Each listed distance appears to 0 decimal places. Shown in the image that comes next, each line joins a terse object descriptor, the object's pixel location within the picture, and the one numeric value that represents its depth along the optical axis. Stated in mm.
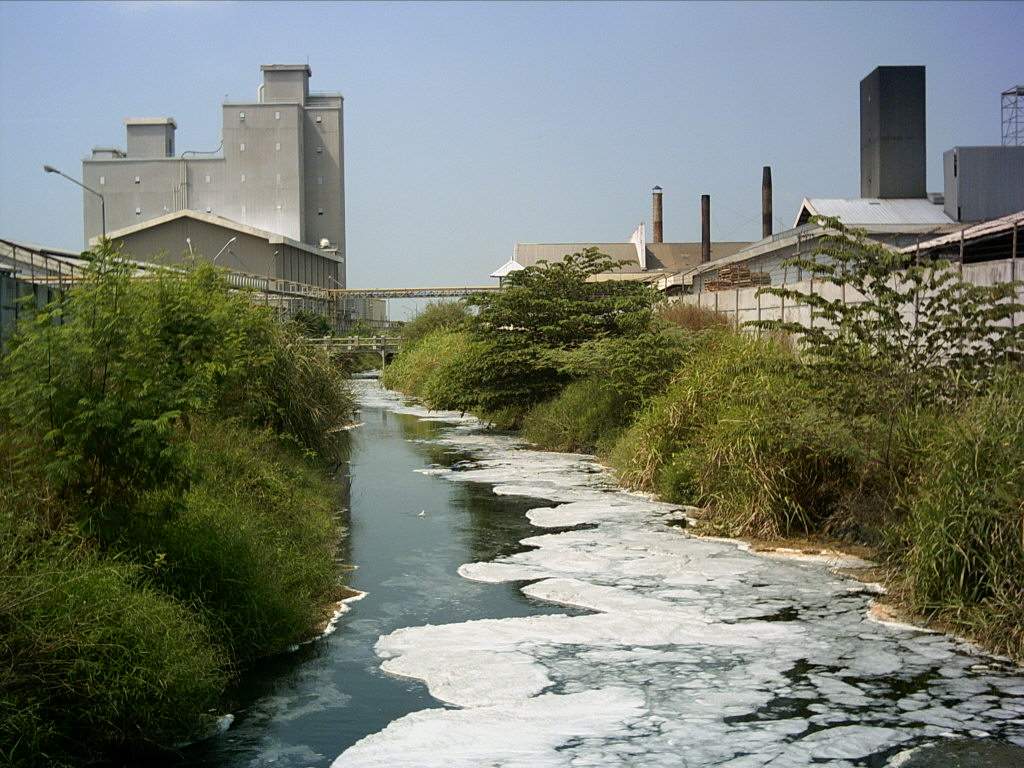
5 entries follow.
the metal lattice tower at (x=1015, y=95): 47422
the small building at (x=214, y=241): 67375
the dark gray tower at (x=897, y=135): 43688
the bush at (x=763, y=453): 13914
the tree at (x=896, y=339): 13500
